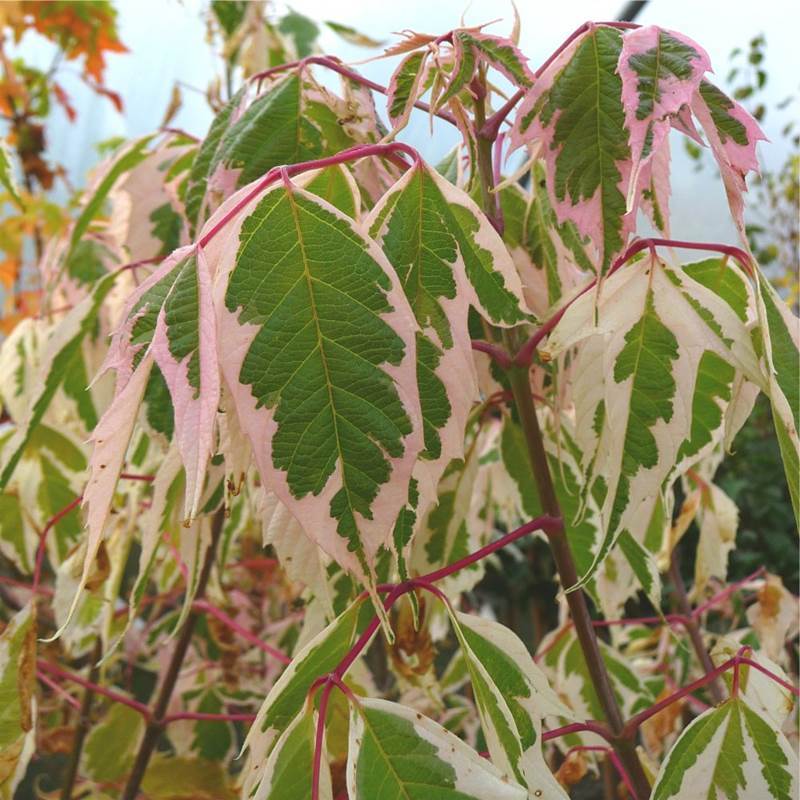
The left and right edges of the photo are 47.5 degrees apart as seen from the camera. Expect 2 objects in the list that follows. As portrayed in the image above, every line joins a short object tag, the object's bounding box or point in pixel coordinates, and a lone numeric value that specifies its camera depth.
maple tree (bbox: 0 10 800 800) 0.33
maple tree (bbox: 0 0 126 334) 1.57
